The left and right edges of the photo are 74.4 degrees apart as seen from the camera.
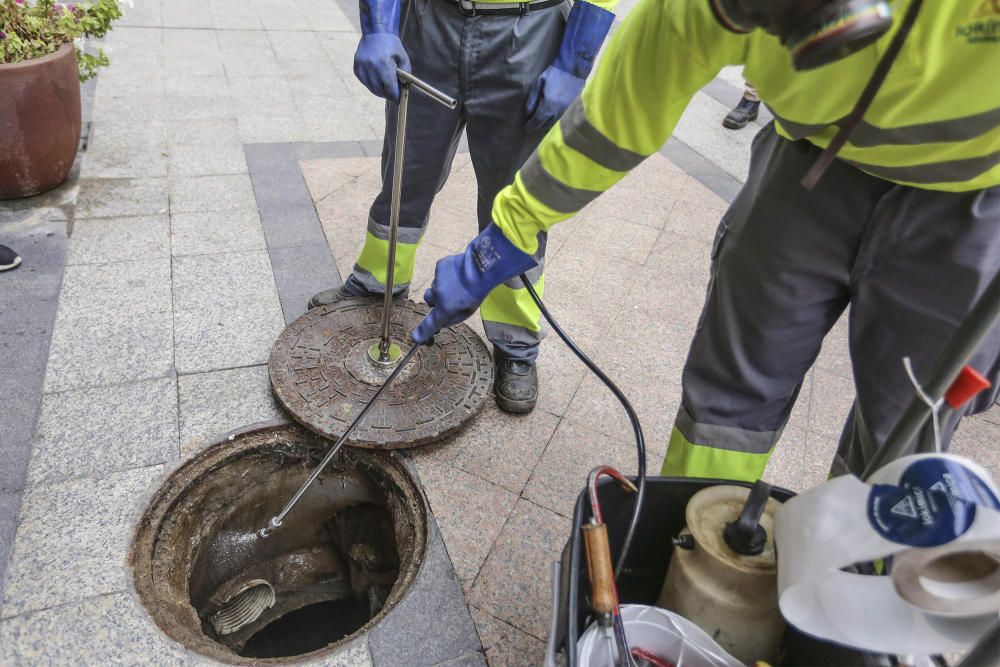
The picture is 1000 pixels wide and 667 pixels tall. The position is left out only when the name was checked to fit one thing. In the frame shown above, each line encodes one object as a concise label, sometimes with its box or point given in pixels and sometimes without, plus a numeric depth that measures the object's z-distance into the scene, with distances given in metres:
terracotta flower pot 3.09
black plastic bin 1.13
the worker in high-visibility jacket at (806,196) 1.00
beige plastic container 1.20
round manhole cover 2.31
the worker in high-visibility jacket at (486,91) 2.20
